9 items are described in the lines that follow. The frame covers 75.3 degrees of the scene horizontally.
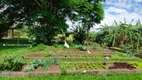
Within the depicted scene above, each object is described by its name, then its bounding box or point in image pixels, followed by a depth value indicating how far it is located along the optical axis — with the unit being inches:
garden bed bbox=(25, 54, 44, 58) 177.9
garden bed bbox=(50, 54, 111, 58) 181.8
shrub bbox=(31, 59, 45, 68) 121.4
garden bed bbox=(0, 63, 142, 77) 108.5
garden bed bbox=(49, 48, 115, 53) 220.4
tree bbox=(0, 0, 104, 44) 317.7
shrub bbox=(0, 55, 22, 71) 113.9
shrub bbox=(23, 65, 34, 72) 113.3
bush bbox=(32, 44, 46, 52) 225.6
